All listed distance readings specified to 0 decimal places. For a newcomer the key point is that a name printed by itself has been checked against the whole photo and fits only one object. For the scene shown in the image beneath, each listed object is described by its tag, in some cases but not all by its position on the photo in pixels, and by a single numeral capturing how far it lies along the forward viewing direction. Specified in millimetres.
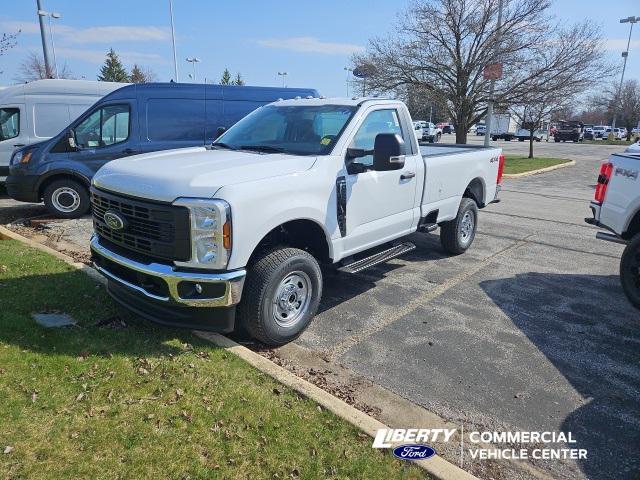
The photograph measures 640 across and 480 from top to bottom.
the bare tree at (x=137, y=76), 57466
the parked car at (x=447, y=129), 59162
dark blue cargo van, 8648
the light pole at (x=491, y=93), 15434
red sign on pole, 15492
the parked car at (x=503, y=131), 51438
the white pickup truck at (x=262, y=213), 3510
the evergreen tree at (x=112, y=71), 58562
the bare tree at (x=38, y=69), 40741
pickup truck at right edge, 5109
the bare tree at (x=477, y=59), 15797
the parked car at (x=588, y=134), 53500
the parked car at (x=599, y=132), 57572
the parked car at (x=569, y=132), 49156
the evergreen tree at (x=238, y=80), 70688
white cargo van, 10945
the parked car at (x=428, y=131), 38844
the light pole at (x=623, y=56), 48462
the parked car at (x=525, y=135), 49062
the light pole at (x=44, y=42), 17211
